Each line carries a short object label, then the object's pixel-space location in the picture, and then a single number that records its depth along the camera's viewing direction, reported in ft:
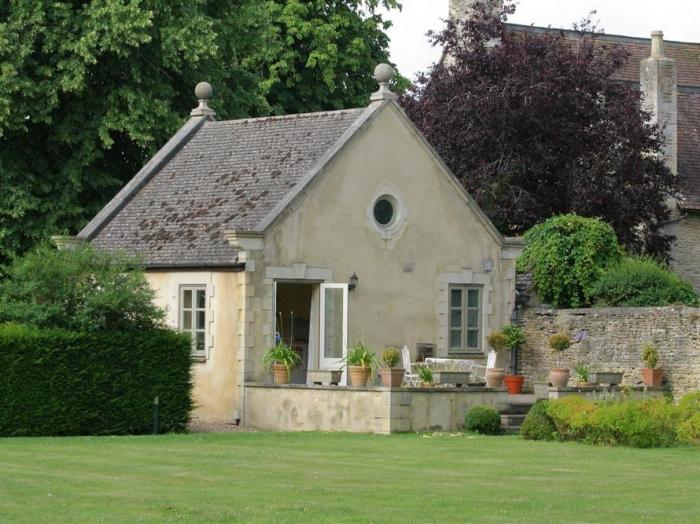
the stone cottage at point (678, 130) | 157.79
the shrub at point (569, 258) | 125.39
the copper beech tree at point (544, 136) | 141.69
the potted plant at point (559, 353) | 107.14
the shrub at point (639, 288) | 122.11
